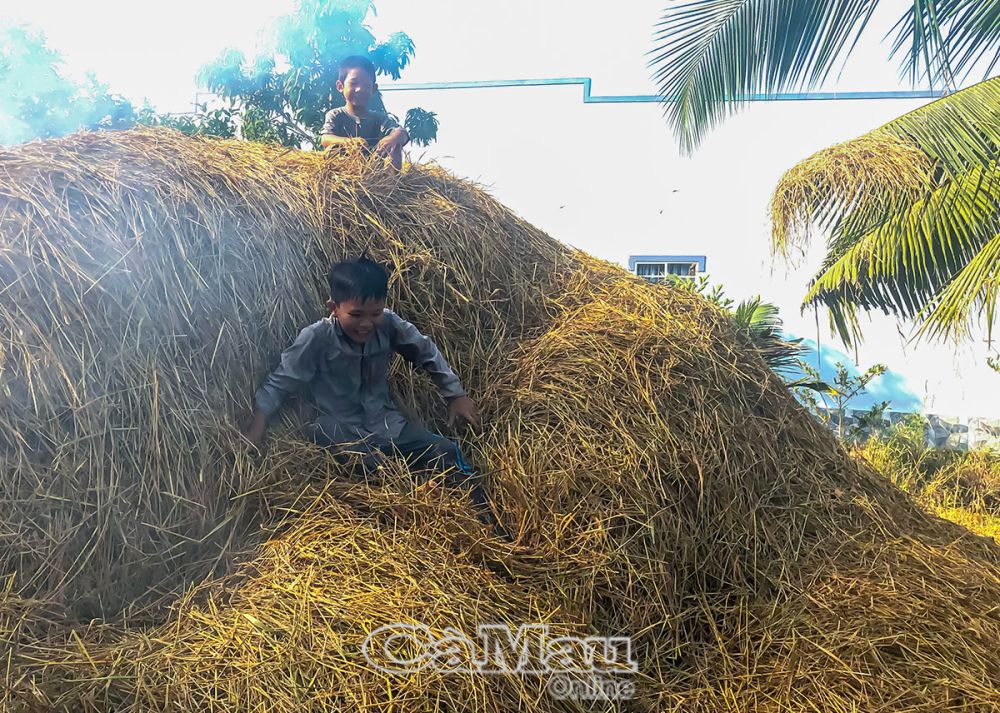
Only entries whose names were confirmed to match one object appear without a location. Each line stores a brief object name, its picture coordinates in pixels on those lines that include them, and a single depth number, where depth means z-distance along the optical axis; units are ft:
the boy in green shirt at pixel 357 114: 12.66
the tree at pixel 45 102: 35.15
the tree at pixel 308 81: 27.14
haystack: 6.37
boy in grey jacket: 8.35
